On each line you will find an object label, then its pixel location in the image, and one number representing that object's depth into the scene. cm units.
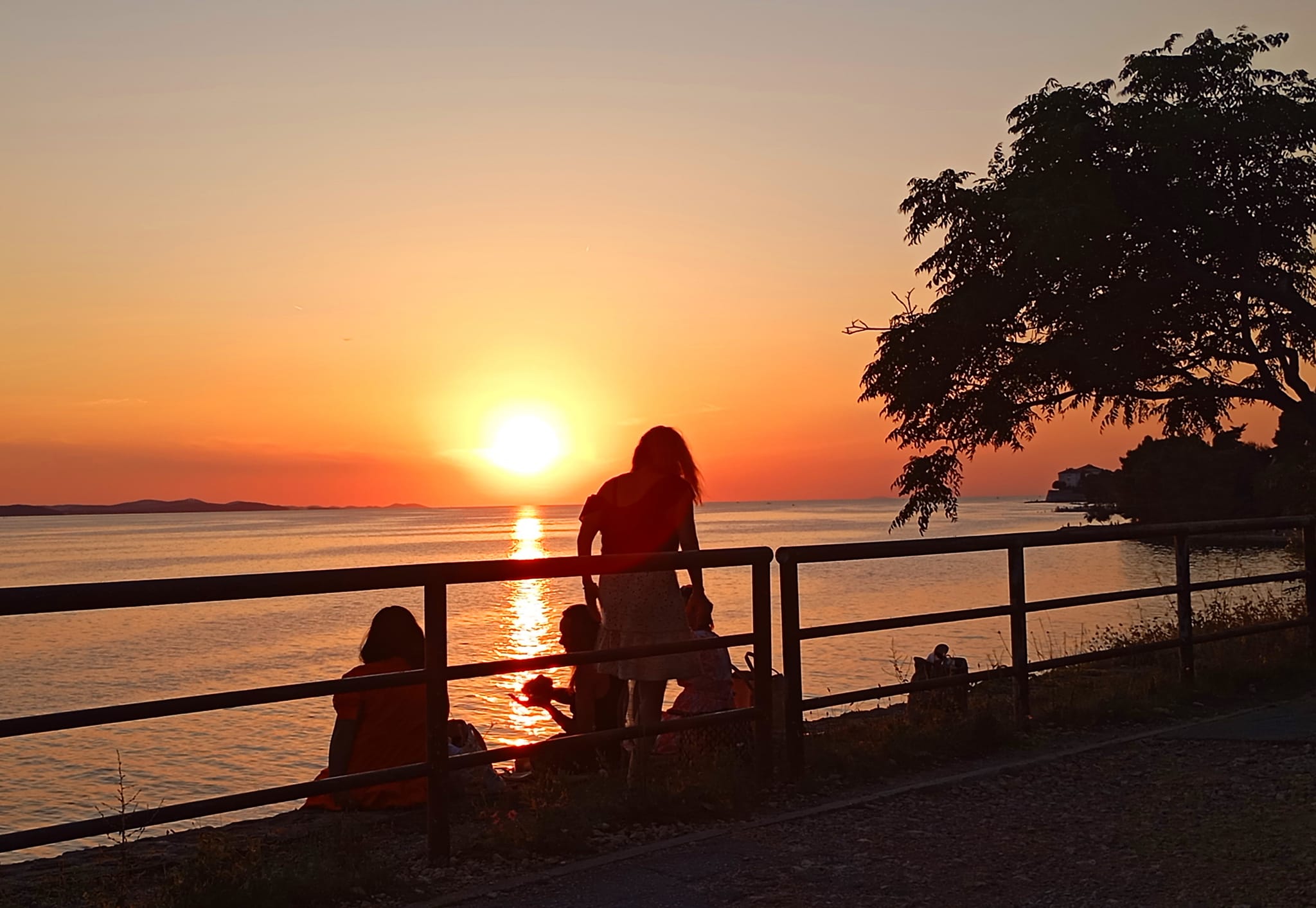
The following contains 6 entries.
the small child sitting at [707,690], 782
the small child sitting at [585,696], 769
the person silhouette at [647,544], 677
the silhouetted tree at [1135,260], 1720
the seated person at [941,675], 918
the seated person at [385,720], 654
